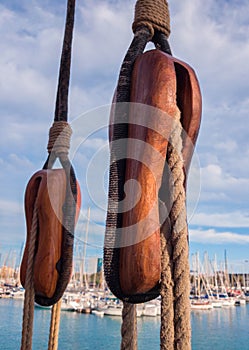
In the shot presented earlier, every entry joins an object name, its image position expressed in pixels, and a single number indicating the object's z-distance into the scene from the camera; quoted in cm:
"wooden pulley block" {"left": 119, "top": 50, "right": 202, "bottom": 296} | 64
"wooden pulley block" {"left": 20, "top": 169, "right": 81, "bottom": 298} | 138
